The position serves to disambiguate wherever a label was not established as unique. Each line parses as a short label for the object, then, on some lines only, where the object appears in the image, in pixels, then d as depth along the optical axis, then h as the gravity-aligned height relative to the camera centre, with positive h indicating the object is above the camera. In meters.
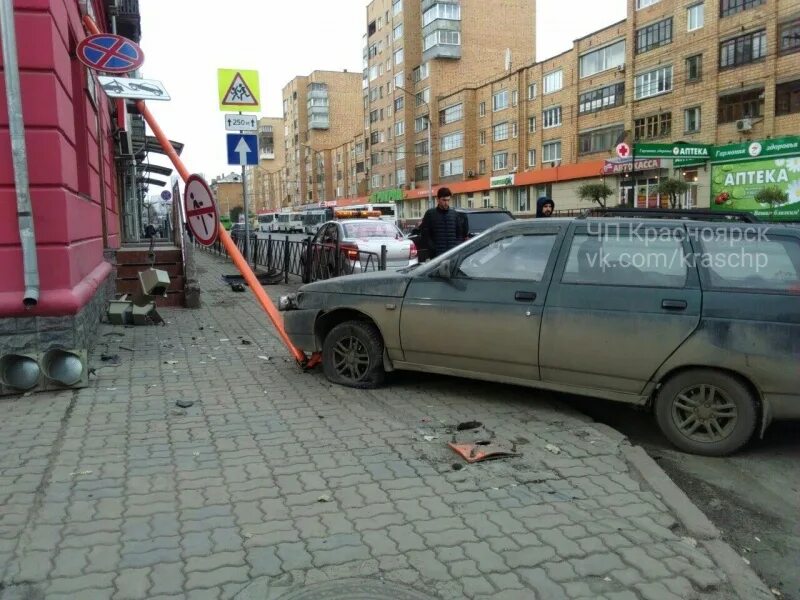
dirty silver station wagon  4.29 -0.69
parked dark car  13.96 +0.13
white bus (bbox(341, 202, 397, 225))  44.11 +1.18
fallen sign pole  6.91 -0.20
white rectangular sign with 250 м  9.78 +1.59
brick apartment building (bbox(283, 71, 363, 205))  104.81 +17.42
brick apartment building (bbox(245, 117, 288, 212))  128.25 +11.21
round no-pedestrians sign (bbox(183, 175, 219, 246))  6.55 +0.20
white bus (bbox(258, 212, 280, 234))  55.48 +0.70
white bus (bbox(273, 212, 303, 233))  47.19 +0.55
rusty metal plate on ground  4.17 -1.47
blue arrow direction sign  9.76 +1.21
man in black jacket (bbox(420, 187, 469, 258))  9.07 -0.05
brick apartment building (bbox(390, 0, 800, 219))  36.81 +8.28
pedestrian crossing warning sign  9.69 +2.07
